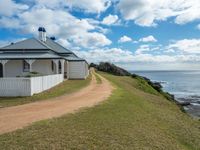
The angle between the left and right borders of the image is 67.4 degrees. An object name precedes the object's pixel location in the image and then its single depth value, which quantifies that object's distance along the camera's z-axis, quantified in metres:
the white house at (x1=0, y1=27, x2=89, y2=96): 16.77
